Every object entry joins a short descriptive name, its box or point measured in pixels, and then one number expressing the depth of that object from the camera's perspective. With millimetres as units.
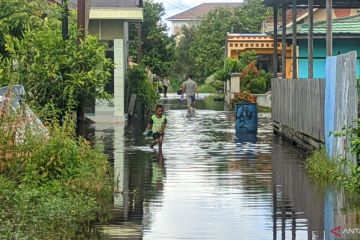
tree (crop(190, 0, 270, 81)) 79312
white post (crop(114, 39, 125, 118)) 31953
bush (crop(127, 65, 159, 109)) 34688
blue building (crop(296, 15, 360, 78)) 35594
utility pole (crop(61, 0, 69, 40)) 16531
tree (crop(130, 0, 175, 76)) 55781
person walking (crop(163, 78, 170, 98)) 60741
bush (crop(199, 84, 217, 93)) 78294
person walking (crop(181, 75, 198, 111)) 41616
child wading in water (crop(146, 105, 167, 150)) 21078
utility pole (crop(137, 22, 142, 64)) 40156
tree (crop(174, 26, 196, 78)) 94062
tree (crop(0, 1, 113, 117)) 16203
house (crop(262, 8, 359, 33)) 49953
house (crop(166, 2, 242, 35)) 170088
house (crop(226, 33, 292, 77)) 52938
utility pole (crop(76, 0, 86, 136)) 17000
